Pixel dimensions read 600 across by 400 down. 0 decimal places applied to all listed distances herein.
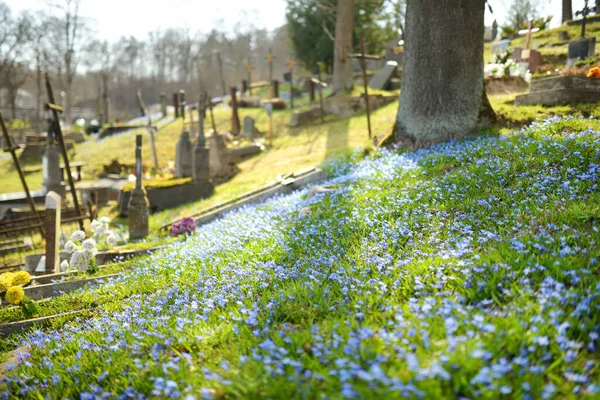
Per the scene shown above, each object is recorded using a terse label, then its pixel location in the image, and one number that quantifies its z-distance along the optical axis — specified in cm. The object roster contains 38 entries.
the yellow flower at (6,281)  511
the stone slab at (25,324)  489
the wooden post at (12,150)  924
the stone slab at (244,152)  1789
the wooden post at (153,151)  1844
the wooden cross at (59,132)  919
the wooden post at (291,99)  2605
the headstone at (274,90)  2961
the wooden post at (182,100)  2838
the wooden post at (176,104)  3223
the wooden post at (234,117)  2255
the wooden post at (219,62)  3491
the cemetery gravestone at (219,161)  1595
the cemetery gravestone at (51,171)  1536
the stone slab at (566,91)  898
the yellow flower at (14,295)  502
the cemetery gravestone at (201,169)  1323
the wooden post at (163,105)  3557
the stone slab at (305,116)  2141
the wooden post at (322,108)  2112
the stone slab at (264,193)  977
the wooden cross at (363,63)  1331
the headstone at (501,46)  1975
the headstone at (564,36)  2073
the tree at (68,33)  4391
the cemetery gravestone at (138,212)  948
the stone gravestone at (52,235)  728
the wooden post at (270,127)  2025
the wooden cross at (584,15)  1585
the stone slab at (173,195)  1286
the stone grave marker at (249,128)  2081
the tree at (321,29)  2927
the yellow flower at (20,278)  521
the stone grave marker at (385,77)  2256
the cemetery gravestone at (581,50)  1320
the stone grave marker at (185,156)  1516
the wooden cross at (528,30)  1784
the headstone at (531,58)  1596
